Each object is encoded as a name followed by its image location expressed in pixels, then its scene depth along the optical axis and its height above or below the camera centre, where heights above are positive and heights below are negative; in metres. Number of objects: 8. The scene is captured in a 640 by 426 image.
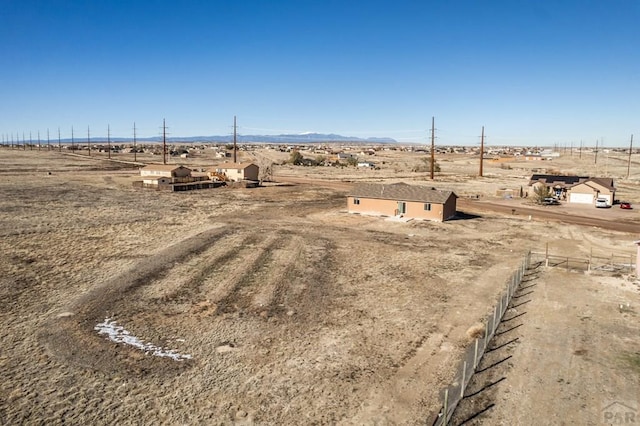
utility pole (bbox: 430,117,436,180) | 92.88 +4.72
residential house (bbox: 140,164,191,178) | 72.27 -3.41
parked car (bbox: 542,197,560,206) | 57.78 -5.51
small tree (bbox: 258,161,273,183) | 84.50 -4.31
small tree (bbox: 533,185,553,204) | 58.00 -4.51
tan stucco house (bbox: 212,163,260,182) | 77.00 -3.23
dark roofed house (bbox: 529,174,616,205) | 57.56 -3.67
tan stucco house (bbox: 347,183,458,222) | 46.22 -4.93
